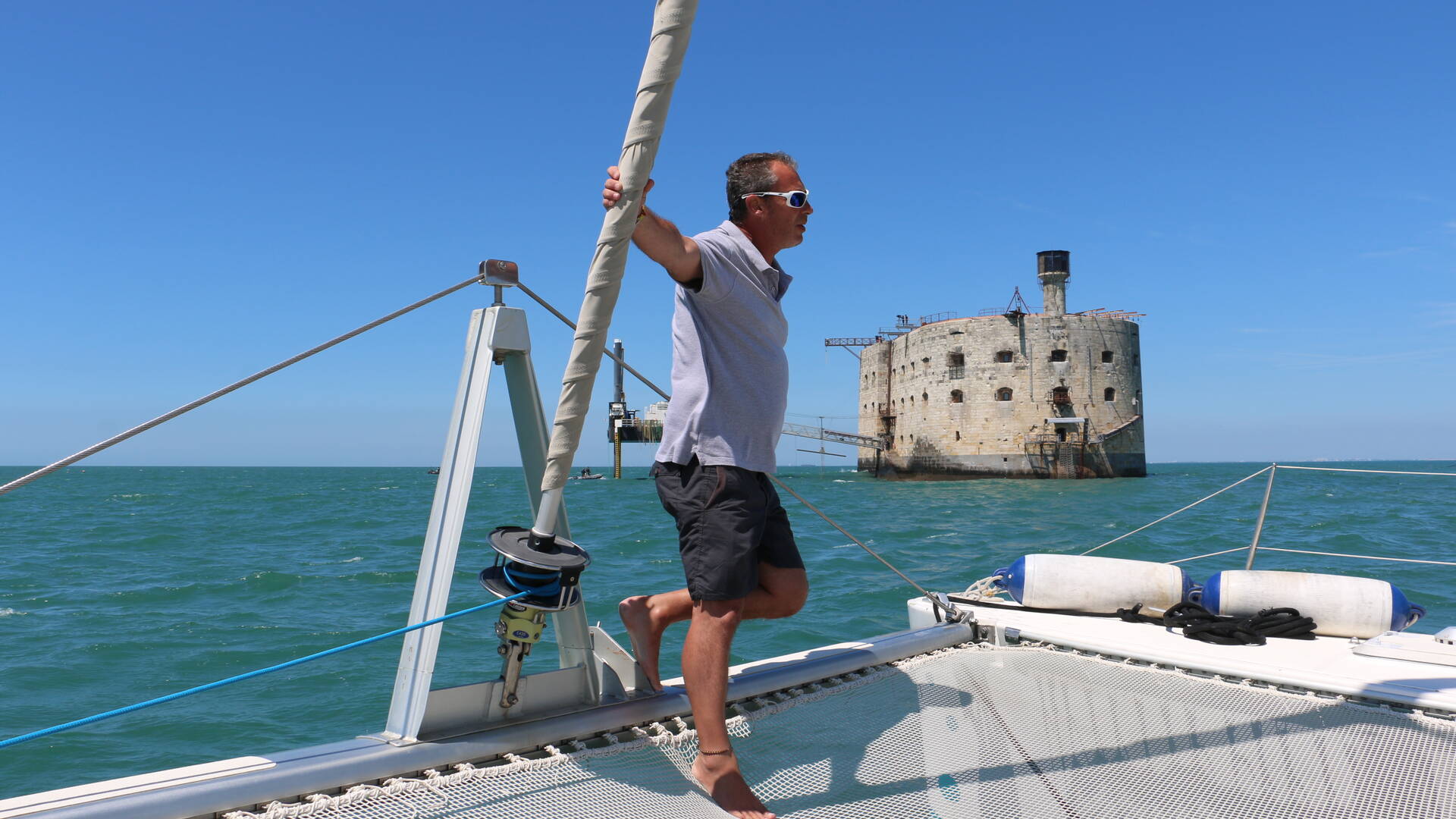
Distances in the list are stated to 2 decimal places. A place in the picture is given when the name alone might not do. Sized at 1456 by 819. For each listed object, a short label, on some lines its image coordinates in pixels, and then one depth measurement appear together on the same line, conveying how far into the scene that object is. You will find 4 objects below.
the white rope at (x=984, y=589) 3.49
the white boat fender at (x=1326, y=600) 2.87
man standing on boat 1.75
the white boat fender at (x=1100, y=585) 3.19
